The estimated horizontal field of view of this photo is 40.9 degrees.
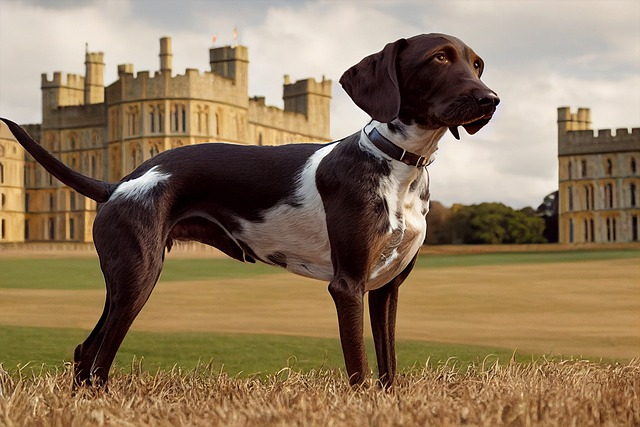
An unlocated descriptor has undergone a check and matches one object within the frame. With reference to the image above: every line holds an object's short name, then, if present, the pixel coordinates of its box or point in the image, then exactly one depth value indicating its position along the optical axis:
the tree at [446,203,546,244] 31.50
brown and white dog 3.06
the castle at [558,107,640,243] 41.69
